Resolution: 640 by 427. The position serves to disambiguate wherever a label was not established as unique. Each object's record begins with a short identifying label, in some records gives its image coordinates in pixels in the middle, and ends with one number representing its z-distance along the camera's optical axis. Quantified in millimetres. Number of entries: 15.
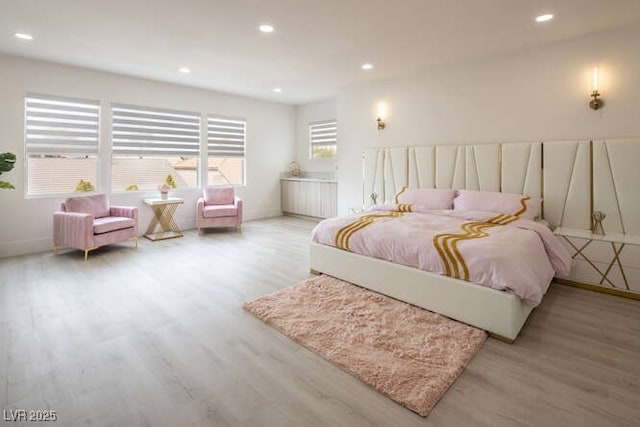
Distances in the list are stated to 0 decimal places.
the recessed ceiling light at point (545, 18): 3130
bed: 2414
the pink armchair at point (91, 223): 4289
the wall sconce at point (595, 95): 3576
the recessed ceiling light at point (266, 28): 3387
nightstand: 3090
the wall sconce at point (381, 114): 5457
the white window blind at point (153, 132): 5375
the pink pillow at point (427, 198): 4352
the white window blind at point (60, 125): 4590
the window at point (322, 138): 7312
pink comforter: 2352
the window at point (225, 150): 6625
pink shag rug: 1877
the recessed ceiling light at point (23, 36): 3643
